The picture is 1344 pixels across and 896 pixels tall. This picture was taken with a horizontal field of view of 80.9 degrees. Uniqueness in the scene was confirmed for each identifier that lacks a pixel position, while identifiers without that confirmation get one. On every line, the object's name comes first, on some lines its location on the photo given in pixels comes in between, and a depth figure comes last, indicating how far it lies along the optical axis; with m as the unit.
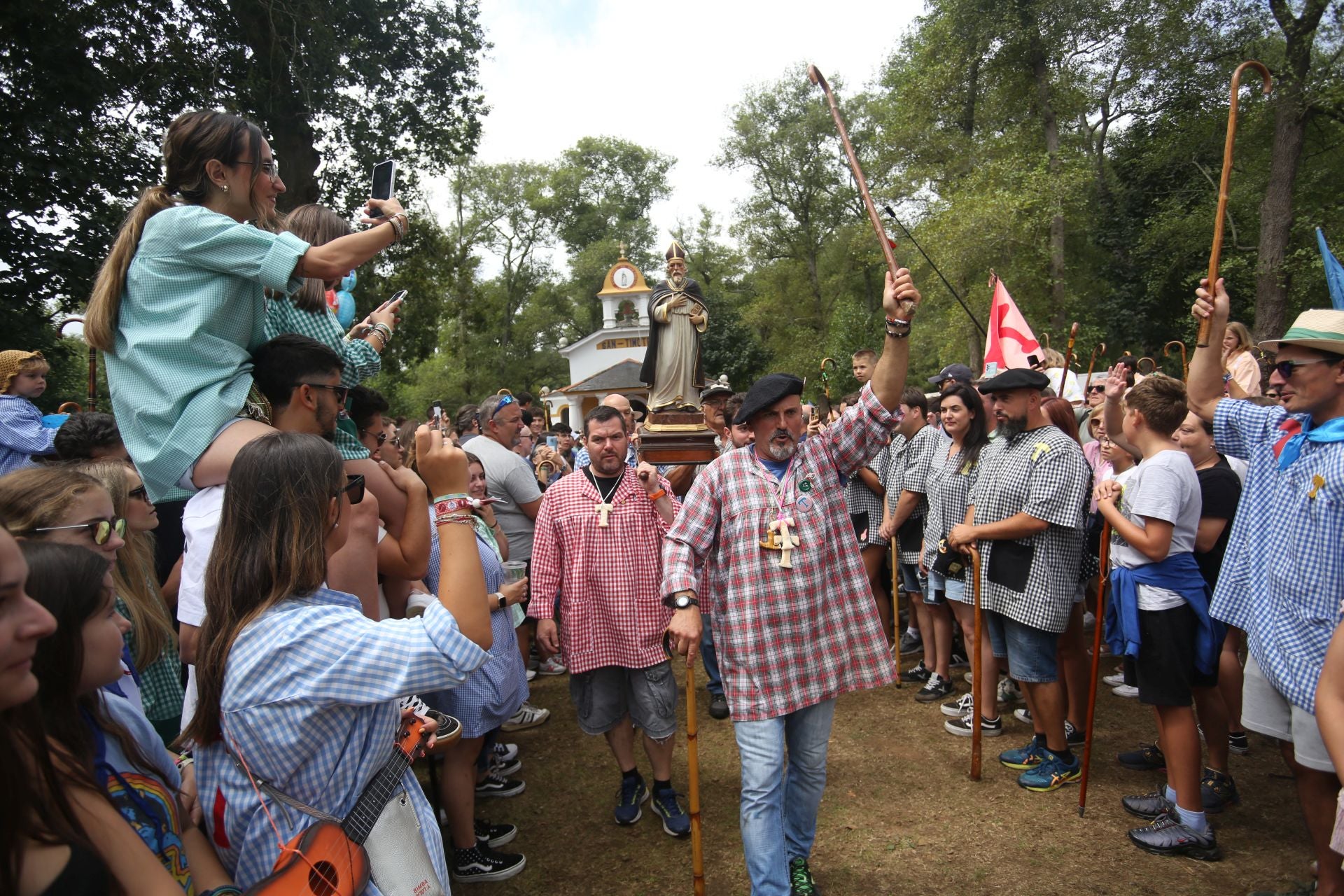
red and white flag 7.21
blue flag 3.88
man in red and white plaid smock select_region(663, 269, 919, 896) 3.44
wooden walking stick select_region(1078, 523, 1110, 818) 4.27
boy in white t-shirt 3.91
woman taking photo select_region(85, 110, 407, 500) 2.21
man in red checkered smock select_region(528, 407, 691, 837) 4.53
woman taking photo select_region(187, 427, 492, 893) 1.78
